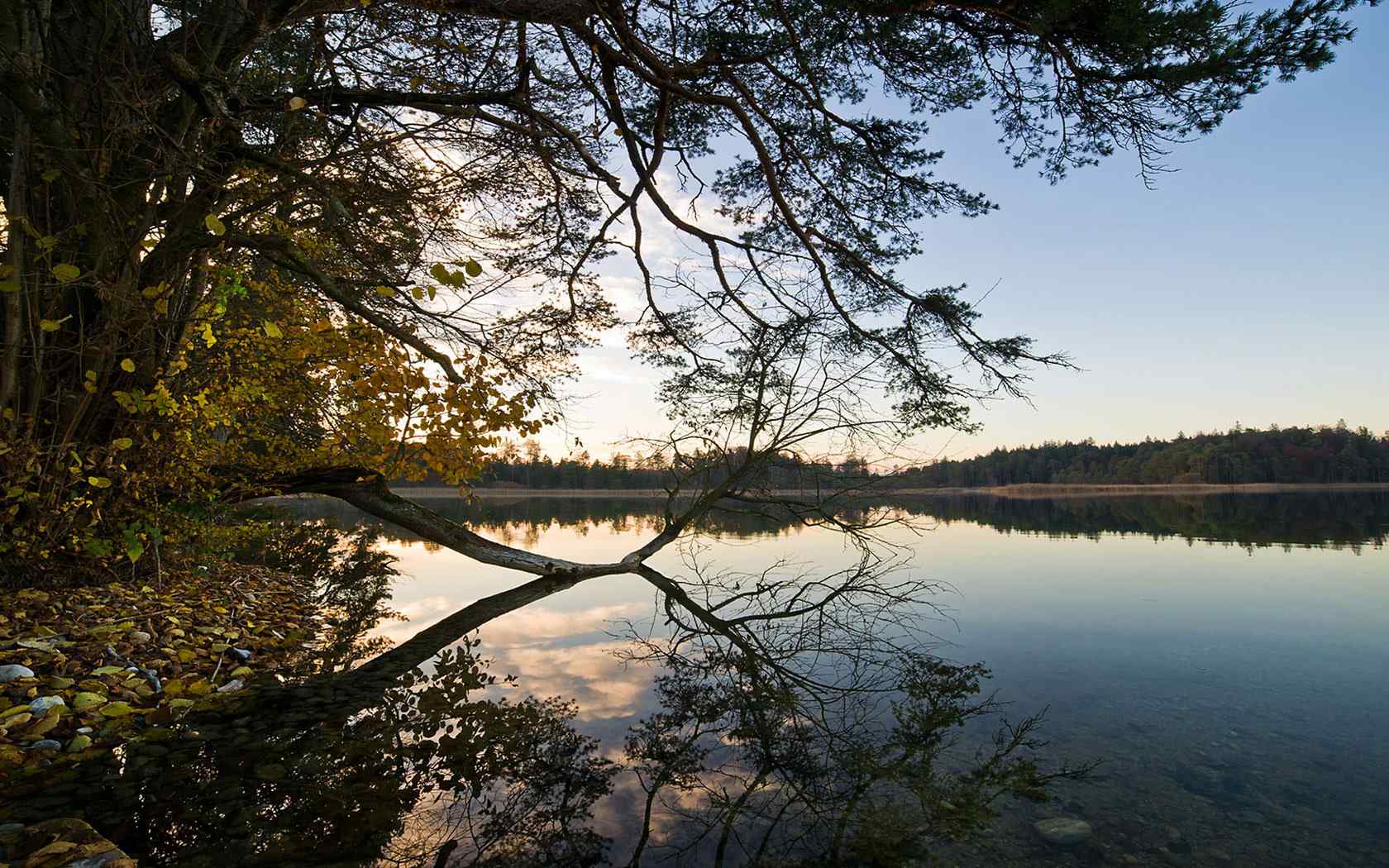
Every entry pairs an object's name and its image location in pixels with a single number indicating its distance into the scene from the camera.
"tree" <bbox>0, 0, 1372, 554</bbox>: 4.31
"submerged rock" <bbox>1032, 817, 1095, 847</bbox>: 2.70
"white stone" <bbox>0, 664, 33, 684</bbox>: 3.77
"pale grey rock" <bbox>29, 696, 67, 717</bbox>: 3.53
